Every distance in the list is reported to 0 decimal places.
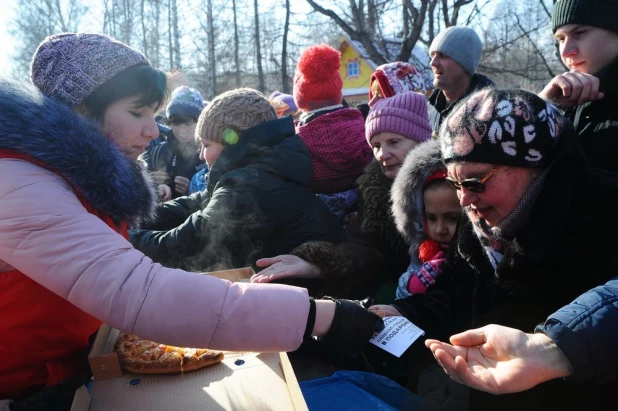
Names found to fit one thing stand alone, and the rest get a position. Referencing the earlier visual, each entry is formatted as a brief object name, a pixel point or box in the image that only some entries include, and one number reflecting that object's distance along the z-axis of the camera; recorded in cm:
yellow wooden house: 2118
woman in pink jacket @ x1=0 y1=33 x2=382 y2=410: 124
